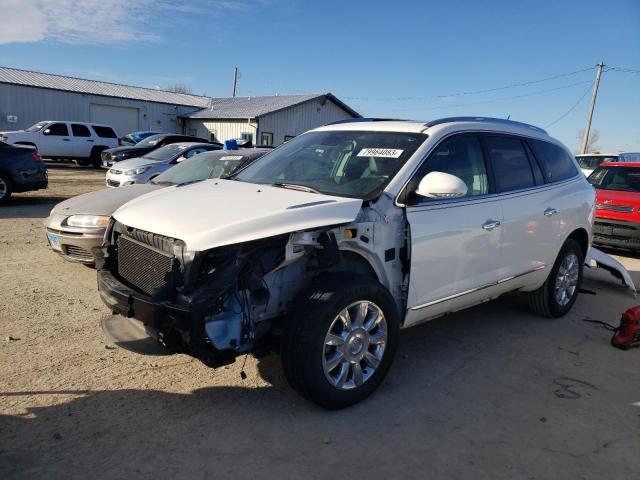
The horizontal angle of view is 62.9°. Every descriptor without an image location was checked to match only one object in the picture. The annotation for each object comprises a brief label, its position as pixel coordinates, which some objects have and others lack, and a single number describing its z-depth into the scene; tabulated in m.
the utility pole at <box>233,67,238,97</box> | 60.97
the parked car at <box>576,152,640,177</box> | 16.89
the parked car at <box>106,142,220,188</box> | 10.49
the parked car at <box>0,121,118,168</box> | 21.03
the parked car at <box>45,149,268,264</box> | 5.54
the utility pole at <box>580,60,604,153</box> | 33.16
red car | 9.30
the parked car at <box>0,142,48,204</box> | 10.66
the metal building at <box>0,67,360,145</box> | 28.90
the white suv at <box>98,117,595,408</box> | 3.03
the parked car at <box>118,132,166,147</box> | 25.40
